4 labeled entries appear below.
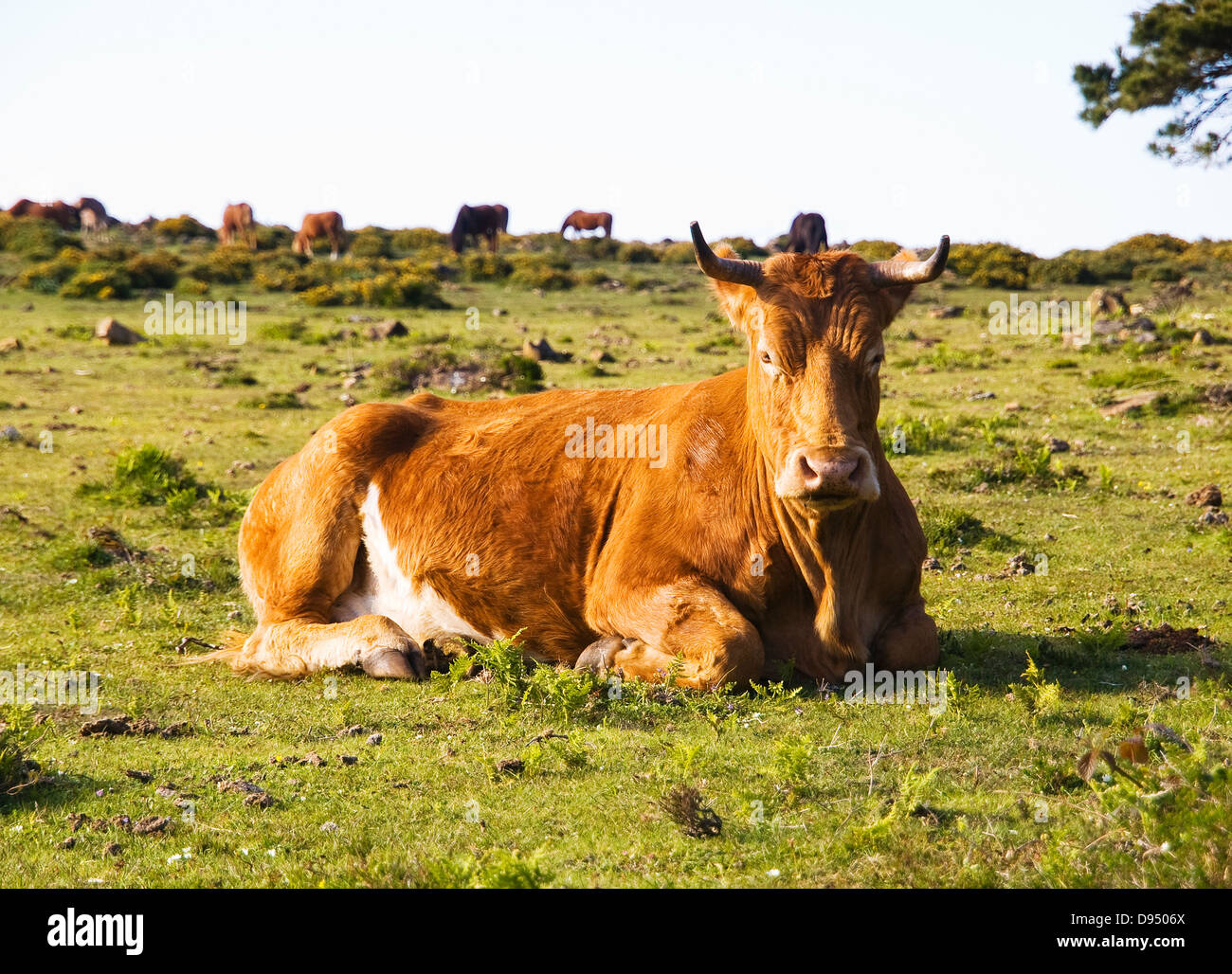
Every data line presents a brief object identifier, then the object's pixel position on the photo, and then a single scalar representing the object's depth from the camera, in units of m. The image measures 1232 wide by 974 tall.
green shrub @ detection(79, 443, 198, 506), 14.29
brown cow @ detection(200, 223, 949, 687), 7.23
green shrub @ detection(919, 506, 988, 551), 11.55
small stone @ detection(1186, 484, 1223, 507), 12.57
